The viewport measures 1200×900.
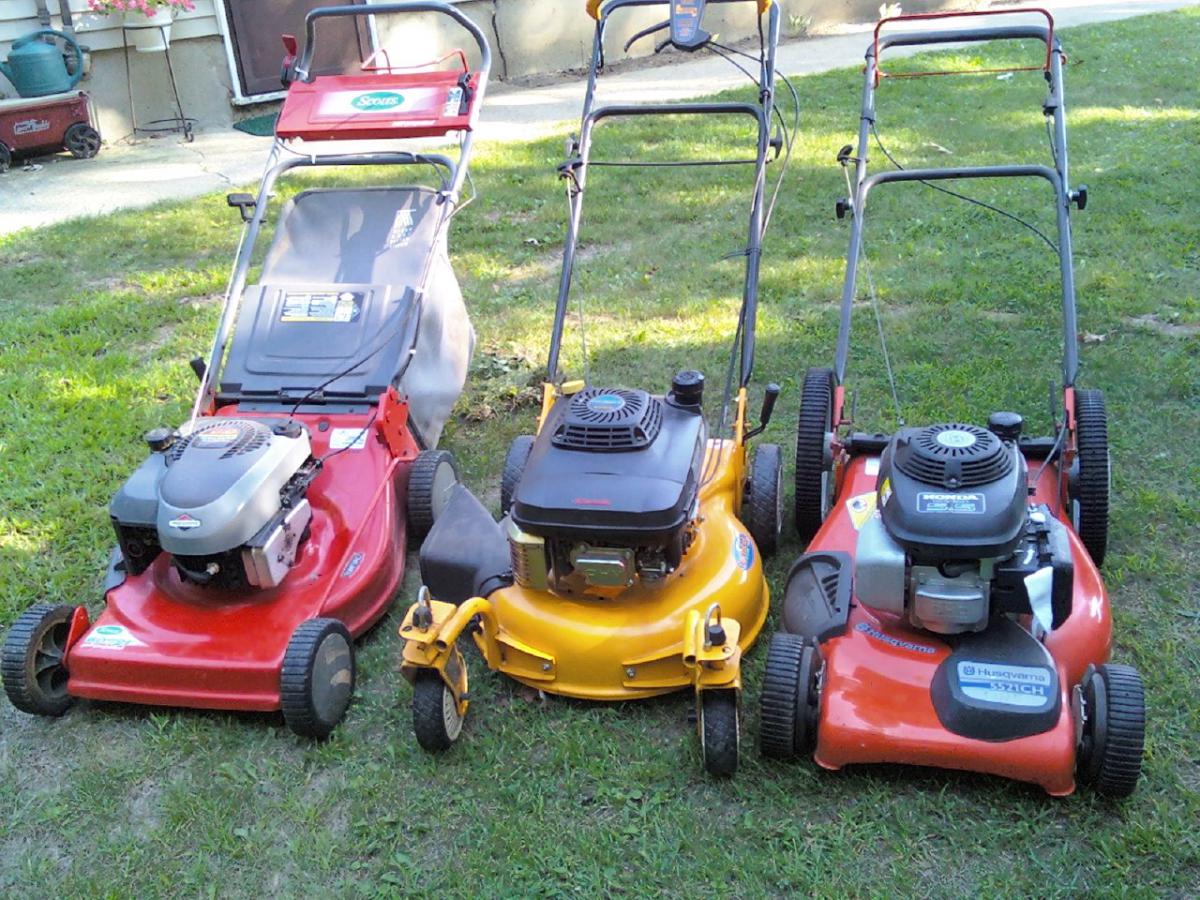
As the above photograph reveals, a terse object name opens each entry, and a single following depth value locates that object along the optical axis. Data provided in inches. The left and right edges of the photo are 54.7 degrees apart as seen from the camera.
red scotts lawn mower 123.2
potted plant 353.1
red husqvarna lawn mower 104.6
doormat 379.9
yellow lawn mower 114.7
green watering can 336.2
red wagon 334.0
